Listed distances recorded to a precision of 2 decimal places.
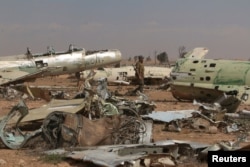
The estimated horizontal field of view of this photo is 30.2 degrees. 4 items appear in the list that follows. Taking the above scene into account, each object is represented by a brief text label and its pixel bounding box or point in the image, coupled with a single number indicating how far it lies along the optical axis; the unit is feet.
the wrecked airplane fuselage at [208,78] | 54.39
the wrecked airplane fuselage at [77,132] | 27.61
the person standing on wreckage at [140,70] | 65.26
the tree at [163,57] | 268.74
